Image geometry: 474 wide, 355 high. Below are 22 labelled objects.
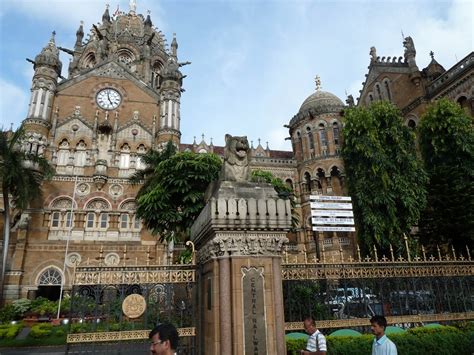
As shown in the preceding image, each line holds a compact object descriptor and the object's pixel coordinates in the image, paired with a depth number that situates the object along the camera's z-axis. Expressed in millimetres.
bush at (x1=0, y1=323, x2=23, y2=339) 15250
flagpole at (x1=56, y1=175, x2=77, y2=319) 24922
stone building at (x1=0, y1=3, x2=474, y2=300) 25672
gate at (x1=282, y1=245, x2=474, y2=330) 7988
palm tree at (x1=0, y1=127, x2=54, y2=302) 21844
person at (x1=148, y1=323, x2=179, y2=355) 2941
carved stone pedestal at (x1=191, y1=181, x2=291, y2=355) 5414
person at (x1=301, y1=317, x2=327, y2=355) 4953
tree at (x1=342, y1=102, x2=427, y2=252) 16438
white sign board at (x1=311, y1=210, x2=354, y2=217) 15725
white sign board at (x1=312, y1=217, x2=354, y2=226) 15627
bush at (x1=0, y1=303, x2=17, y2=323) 20188
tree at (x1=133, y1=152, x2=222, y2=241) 16562
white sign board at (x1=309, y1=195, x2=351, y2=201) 15771
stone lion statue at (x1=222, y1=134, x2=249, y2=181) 6402
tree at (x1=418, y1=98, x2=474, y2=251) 16562
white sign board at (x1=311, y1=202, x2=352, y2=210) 15657
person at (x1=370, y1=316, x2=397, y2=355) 4449
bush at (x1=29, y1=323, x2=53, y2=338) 15117
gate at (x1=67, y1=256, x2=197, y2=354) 6445
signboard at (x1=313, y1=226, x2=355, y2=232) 15707
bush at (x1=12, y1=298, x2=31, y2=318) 20906
